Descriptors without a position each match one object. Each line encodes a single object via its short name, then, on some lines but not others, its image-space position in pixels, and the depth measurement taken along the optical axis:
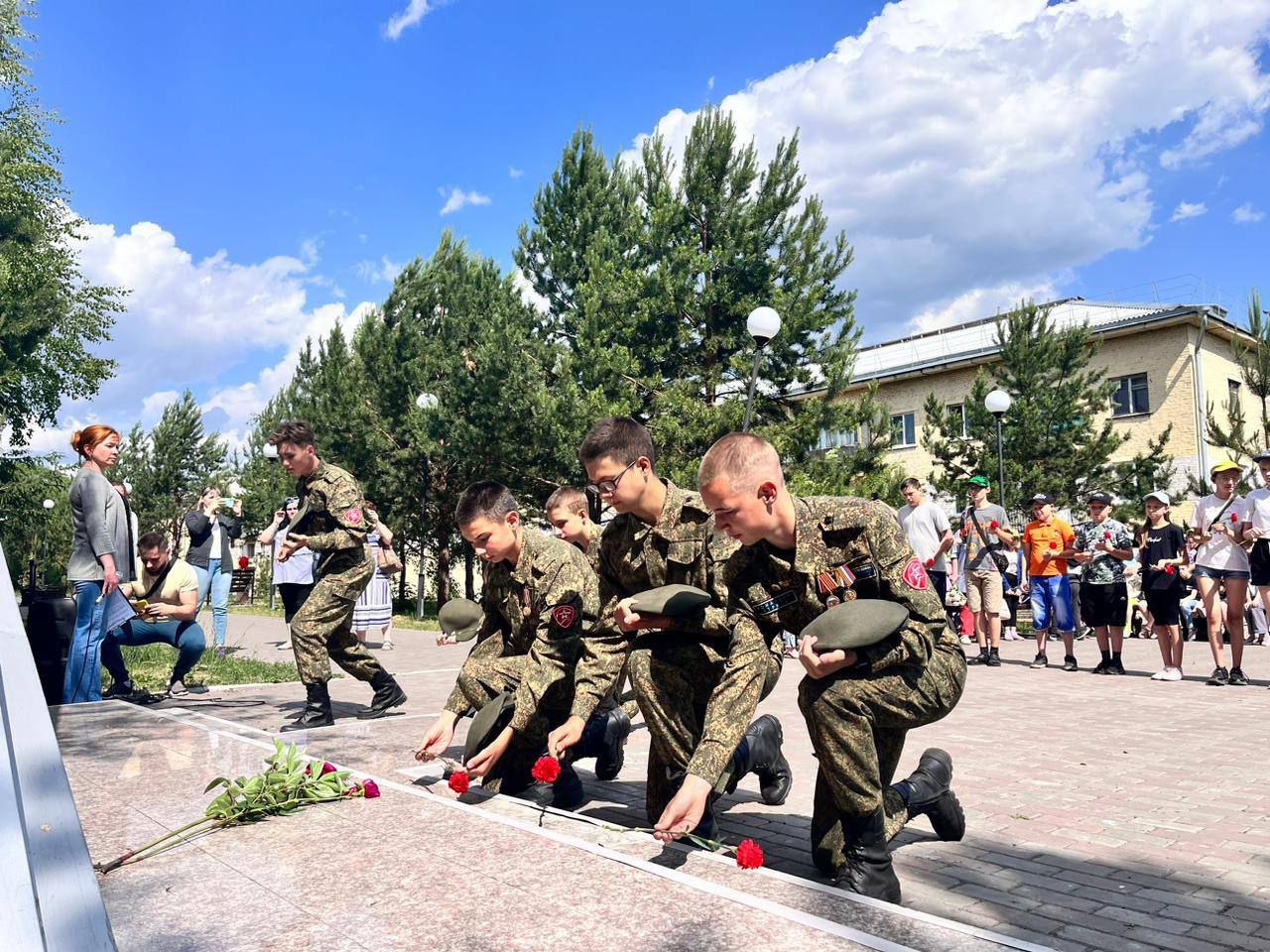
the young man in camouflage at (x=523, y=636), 4.09
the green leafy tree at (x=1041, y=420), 25.36
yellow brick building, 28.52
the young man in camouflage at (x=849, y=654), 3.04
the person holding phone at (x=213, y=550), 11.30
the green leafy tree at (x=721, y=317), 21.83
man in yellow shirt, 7.67
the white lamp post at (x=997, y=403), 17.45
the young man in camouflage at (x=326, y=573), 6.21
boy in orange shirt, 10.64
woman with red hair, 6.85
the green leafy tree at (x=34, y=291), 29.70
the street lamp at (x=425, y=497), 22.81
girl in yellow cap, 8.82
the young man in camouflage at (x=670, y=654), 3.19
